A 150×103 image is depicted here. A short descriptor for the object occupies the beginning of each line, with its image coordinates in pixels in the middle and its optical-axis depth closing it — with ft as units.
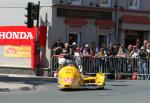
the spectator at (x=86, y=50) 100.48
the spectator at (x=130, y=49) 102.42
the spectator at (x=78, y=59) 98.02
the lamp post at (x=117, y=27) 114.52
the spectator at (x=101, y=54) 98.99
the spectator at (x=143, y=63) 97.45
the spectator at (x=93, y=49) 101.40
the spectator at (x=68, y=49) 99.92
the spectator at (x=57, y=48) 101.27
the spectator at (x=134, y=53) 99.76
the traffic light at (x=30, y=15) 92.62
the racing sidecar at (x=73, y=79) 69.46
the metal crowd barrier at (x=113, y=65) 98.37
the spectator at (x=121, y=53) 100.13
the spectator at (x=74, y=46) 103.56
